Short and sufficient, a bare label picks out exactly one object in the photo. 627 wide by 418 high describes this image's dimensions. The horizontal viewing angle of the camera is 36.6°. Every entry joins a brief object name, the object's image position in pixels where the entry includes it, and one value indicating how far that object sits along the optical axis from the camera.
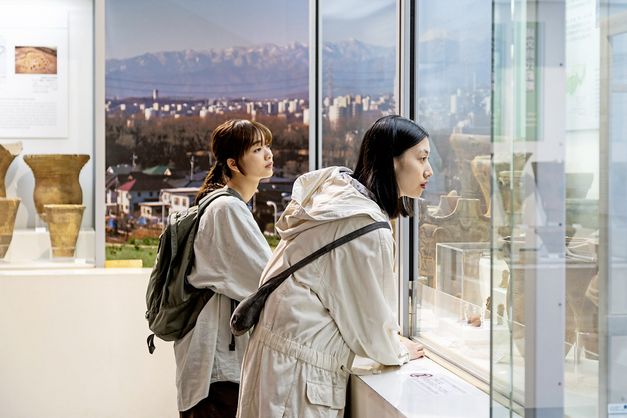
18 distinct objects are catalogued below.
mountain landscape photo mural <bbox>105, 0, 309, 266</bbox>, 5.22
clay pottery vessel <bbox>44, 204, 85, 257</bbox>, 5.11
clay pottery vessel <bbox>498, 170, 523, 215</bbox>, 1.51
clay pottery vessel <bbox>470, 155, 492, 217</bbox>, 2.64
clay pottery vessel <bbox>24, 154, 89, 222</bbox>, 5.11
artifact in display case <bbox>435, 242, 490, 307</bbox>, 2.68
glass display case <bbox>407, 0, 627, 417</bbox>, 1.46
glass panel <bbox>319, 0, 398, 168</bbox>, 3.77
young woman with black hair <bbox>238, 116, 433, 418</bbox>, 2.46
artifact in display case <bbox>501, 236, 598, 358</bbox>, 1.50
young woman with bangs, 3.11
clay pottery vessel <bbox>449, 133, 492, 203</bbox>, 2.68
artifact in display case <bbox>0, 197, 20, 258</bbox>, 5.07
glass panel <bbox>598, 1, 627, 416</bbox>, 1.44
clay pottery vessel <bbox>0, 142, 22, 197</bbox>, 5.09
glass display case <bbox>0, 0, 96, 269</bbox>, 5.09
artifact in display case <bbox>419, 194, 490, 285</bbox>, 2.71
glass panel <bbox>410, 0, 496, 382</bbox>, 2.68
